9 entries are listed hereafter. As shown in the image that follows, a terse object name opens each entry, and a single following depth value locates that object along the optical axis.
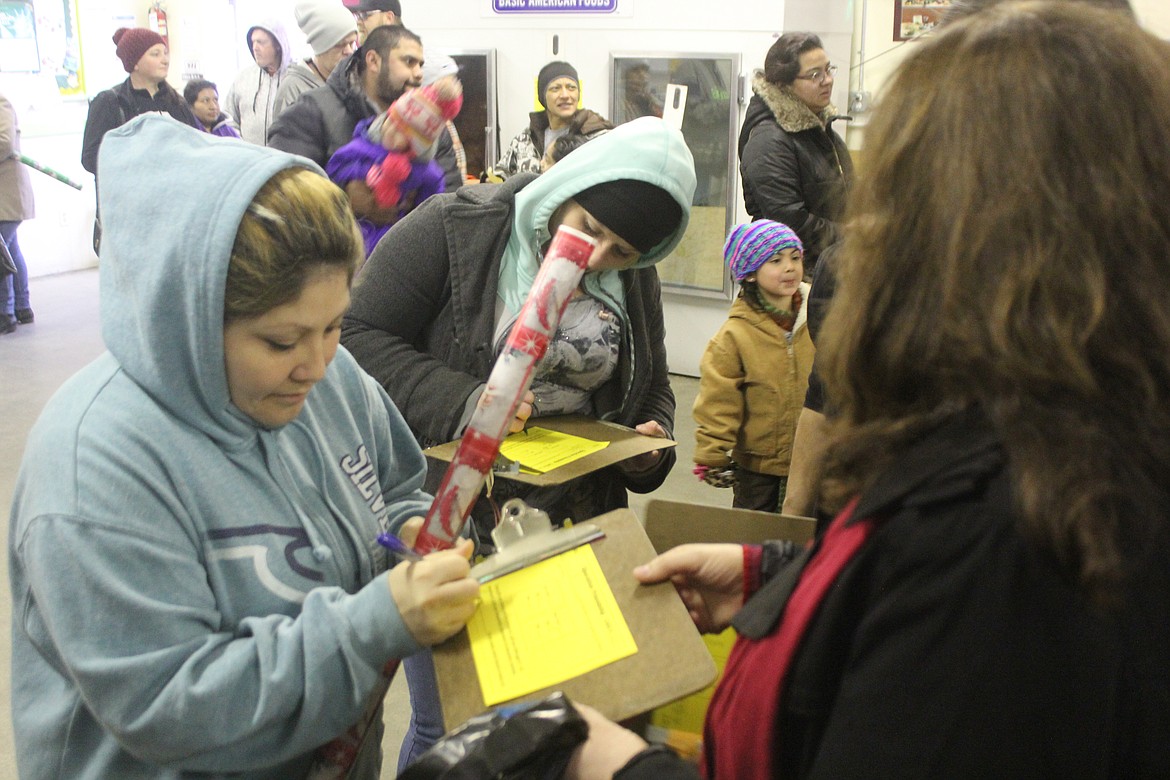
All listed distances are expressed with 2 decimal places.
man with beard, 3.34
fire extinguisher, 9.25
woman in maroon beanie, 5.81
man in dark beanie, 4.95
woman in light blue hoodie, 0.99
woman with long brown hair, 0.67
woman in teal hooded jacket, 1.81
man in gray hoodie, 5.28
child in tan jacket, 2.82
